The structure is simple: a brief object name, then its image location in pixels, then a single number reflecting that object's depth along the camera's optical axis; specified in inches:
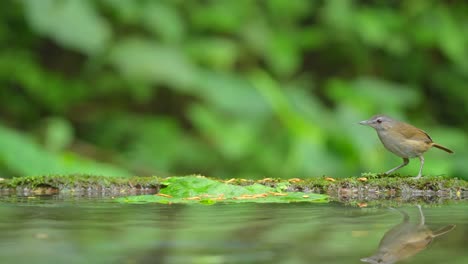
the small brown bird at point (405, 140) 280.5
